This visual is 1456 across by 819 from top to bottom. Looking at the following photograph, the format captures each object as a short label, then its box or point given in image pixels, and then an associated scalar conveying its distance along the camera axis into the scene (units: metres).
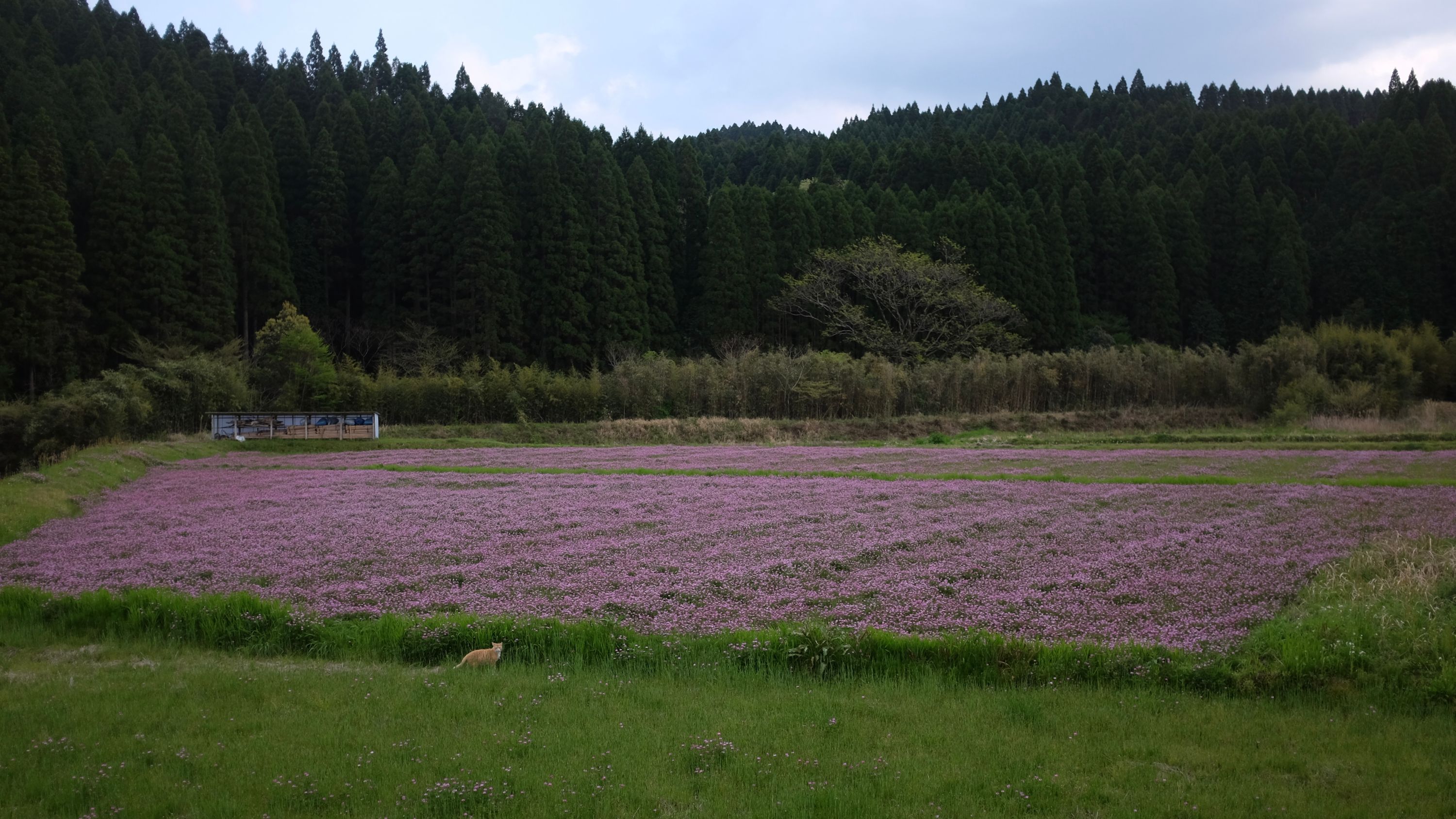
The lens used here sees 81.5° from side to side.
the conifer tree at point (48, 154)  46.59
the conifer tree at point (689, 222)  66.00
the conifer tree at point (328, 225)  61.78
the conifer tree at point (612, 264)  56.94
